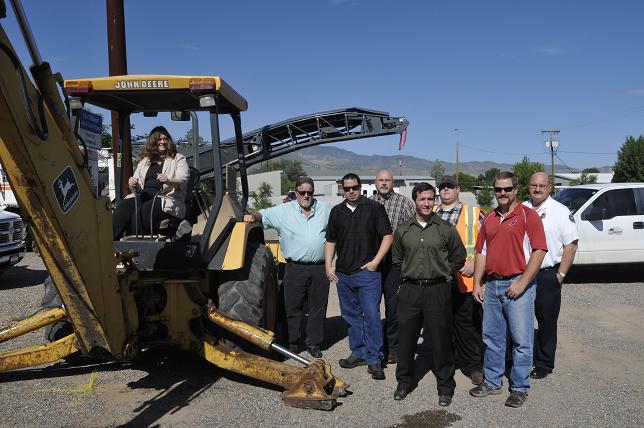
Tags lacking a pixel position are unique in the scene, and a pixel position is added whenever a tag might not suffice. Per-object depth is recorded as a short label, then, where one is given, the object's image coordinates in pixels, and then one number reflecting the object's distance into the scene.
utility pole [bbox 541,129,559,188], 70.94
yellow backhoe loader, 3.21
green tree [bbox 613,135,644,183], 47.22
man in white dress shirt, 5.42
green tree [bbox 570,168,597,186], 59.40
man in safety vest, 5.41
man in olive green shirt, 4.86
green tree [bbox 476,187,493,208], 54.37
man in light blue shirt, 5.97
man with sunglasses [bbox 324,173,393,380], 5.52
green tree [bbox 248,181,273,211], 36.84
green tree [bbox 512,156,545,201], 53.75
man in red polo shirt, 4.74
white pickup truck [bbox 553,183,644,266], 10.48
